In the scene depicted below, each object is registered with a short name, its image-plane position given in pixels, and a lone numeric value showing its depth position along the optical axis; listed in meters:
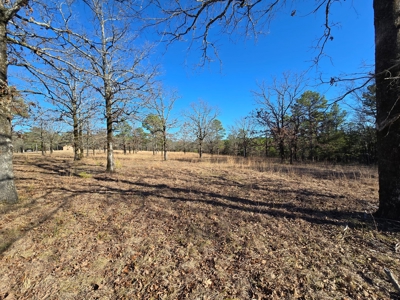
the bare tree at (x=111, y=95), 7.25
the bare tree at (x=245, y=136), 28.62
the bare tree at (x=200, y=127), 27.20
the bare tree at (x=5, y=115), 3.85
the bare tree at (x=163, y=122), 20.45
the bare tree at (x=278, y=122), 16.58
